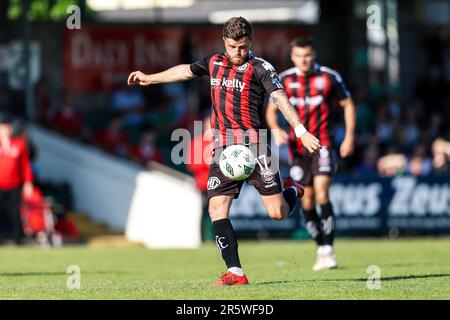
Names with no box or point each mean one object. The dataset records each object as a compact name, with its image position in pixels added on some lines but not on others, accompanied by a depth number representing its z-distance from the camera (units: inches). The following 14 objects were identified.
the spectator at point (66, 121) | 967.6
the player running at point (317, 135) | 527.8
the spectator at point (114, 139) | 960.9
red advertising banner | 1090.7
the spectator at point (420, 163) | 929.5
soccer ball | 415.8
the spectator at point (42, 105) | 986.7
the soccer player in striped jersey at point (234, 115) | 415.2
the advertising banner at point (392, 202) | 877.8
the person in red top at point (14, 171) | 785.6
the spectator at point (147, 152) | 932.6
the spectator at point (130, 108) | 1042.7
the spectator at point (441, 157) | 919.7
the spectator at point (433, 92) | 1123.3
